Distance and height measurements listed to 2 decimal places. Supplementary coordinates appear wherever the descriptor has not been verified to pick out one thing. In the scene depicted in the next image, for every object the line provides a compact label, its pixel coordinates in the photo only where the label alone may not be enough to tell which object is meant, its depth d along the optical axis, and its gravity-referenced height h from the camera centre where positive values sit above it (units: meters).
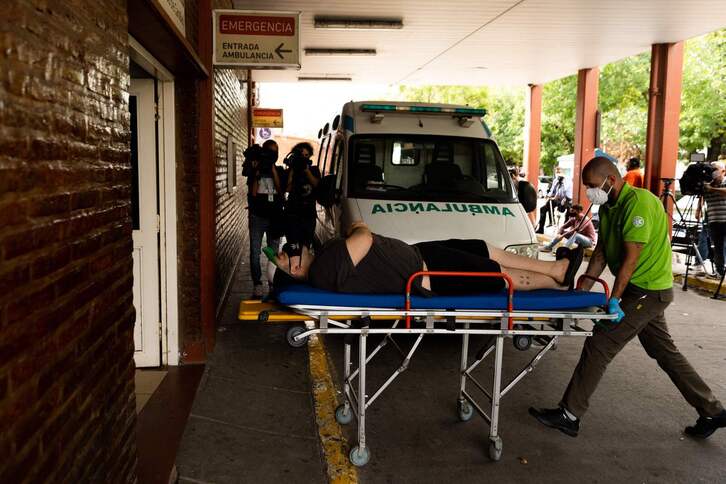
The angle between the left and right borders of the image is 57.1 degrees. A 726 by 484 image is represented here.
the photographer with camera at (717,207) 9.98 -0.41
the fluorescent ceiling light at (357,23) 11.56 +2.65
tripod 10.48 -0.92
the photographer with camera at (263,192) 8.25 -0.23
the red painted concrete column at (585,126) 16.23 +1.28
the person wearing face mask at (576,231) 11.64 -0.97
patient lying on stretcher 4.12 -0.59
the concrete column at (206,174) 5.82 -0.01
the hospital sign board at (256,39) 6.26 +1.31
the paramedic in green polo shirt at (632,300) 4.40 -0.81
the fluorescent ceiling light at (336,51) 14.57 +2.71
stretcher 3.87 -0.82
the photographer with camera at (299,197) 8.38 -0.29
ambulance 6.50 -0.01
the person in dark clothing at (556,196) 18.15 -0.52
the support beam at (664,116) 13.14 +1.25
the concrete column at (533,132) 19.92 +1.37
